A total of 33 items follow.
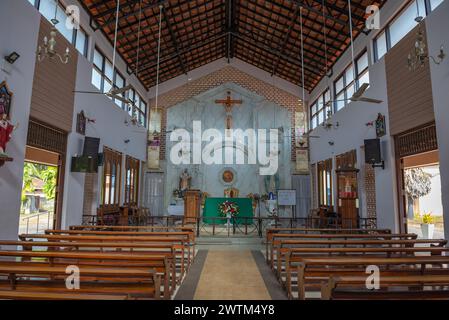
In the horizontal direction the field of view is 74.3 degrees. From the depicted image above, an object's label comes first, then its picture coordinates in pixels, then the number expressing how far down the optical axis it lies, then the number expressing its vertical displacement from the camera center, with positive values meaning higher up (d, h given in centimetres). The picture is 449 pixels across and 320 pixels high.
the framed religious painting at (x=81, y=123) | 774 +204
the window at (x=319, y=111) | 1187 +389
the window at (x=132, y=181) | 1193 +80
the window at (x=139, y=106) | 1198 +416
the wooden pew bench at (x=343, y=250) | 346 -57
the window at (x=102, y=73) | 910 +407
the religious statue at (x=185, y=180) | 1328 +93
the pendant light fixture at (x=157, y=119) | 1395 +383
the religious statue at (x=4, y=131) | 477 +113
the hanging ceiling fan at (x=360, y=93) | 445 +170
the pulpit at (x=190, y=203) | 961 -9
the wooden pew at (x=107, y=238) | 407 -52
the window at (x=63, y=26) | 626 +419
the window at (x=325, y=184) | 1128 +70
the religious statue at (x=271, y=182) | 1330 +86
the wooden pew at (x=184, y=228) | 560 -54
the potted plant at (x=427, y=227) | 880 -76
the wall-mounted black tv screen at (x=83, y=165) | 738 +88
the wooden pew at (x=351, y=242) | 389 -54
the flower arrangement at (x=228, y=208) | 866 -22
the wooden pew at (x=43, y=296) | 191 -63
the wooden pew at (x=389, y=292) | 227 -75
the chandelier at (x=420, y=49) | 382 +197
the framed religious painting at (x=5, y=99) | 492 +169
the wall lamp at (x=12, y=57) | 504 +243
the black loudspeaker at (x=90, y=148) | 787 +140
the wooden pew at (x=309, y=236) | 468 -55
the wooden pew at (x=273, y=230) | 534 -54
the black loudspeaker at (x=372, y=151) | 733 +125
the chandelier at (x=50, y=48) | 384 +201
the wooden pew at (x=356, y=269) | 288 -74
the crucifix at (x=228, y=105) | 1332 +437
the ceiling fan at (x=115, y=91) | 496 +181
